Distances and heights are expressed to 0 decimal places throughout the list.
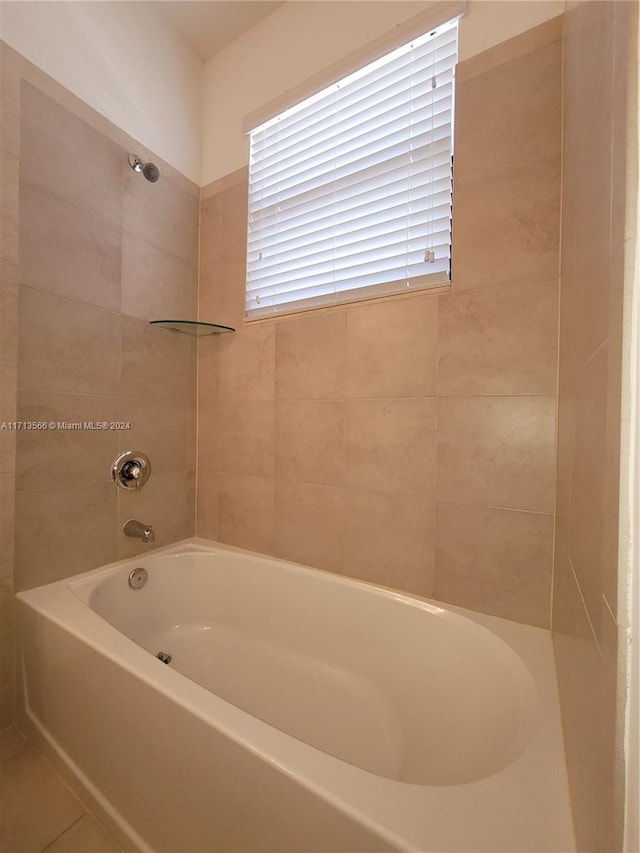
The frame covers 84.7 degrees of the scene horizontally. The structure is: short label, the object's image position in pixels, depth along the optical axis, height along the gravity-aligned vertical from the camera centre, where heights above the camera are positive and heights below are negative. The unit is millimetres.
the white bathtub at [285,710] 548 -679
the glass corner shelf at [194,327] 1530 +433
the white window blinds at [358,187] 1181 +905
